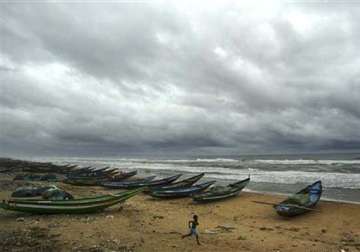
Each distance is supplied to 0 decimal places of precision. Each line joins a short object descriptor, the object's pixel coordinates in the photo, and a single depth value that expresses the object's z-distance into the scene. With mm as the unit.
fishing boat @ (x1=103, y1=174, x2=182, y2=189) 27625
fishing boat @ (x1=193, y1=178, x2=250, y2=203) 19484
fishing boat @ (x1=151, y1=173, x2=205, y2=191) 25712
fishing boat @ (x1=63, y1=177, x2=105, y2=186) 30969
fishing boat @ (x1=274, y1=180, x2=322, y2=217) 15047
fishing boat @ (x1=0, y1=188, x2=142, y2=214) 13008
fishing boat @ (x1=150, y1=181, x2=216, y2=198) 21459
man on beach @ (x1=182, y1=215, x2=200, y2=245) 10648
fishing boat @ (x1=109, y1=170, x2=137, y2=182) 34794
